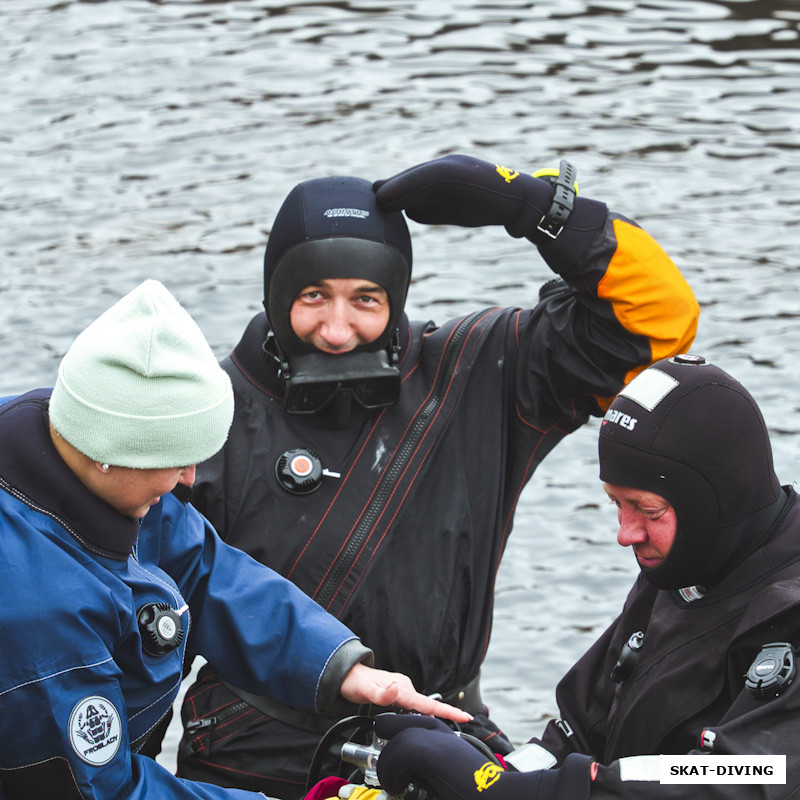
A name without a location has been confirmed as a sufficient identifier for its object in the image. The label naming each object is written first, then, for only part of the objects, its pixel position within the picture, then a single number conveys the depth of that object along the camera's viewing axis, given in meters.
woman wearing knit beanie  5.75
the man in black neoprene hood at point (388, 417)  8.23
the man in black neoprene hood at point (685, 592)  6.12
